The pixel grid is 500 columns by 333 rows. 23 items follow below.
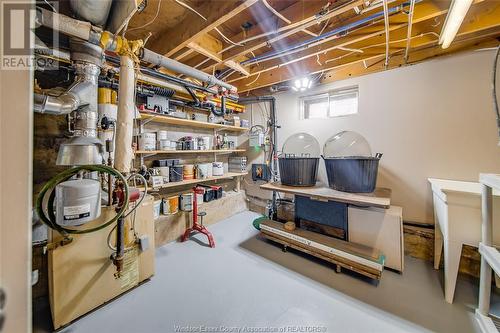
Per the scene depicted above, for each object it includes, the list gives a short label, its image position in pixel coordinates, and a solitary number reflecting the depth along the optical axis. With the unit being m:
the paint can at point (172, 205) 2.60
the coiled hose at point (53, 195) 1.19
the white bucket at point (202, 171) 3.04
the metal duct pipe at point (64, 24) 1.17
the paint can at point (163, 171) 2.55
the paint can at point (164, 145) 2.55
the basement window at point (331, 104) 2.75
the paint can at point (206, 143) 3.09
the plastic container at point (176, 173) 2.65
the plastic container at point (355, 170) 1.99
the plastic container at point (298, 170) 2.35
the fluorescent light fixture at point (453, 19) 1.23
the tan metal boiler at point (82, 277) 1.34
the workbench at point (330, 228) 1.79
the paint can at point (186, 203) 2.74
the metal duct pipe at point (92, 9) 1.23
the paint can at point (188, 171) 2.86
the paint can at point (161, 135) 2.59
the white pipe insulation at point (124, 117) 1.44
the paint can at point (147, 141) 2.32
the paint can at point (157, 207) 2.46
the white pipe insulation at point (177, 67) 1.77
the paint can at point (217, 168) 3.26
